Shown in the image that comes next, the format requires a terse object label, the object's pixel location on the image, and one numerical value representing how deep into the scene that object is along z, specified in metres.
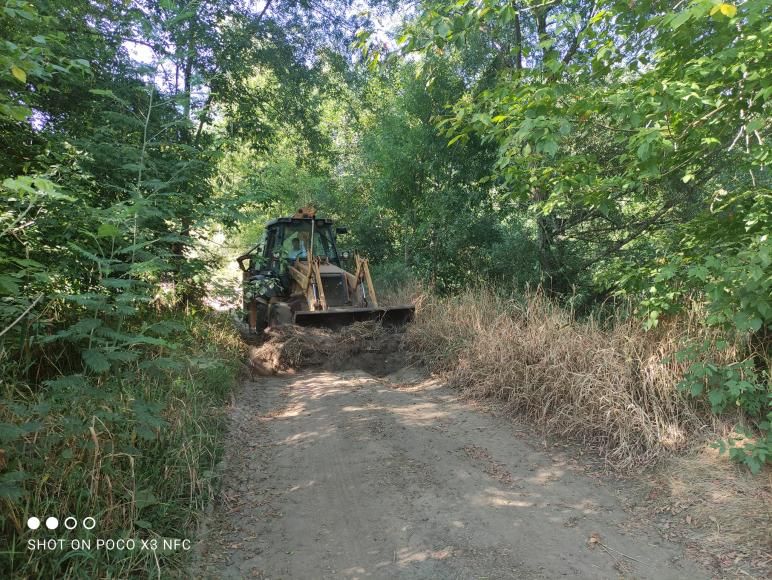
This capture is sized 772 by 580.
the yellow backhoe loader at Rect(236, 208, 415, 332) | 8.67
